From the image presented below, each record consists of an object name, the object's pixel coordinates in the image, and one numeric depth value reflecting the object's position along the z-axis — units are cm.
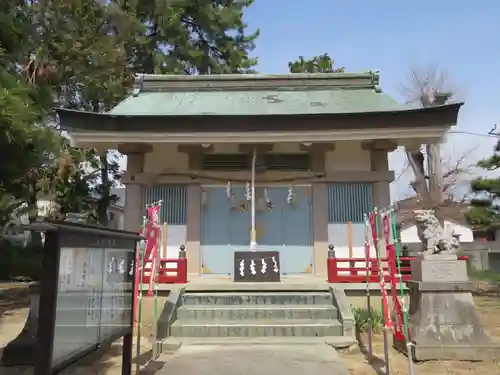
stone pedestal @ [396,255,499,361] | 670
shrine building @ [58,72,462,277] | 1162
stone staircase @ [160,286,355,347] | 777
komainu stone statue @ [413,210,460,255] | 722
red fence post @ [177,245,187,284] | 982
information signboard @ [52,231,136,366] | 376
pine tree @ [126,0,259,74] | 2147
